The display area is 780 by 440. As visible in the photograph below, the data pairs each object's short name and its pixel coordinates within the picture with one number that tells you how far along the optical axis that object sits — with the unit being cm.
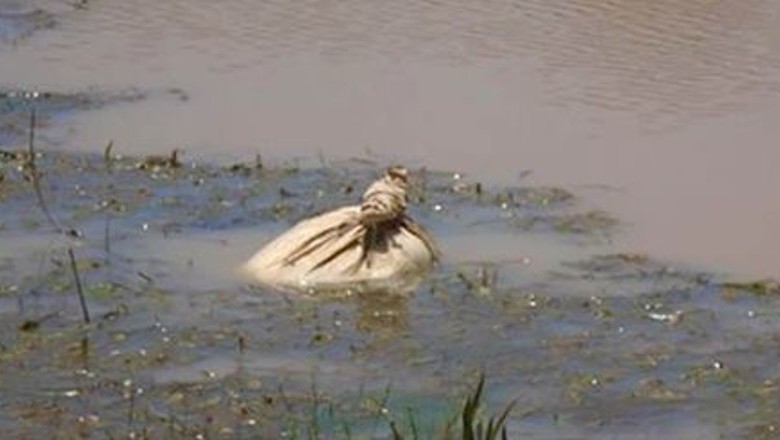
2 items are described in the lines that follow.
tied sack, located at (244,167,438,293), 1437
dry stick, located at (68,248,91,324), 1292
